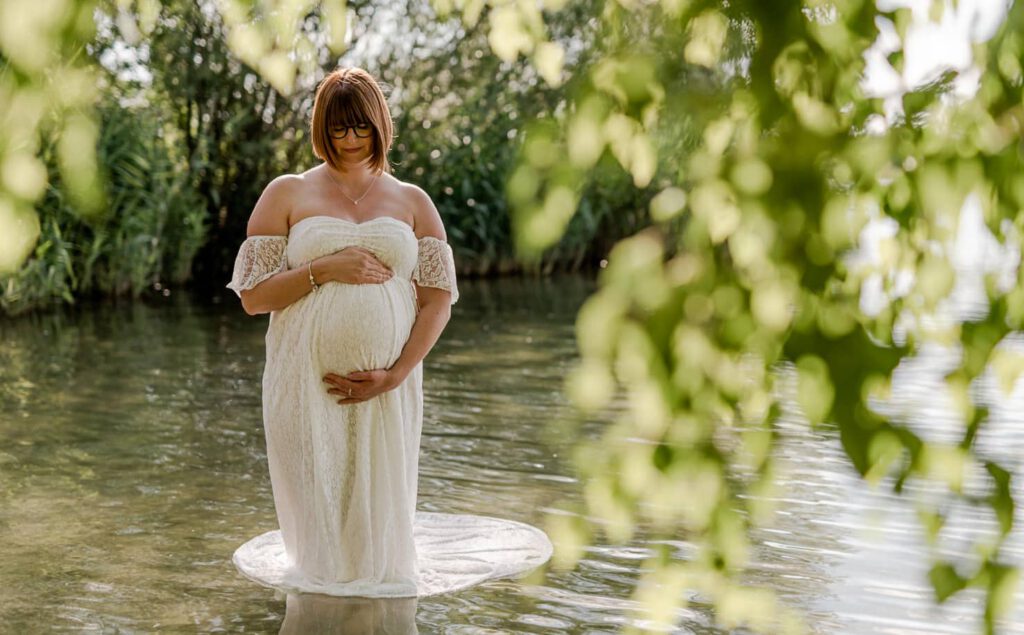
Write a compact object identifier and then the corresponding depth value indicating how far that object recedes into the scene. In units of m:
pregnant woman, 4.34
